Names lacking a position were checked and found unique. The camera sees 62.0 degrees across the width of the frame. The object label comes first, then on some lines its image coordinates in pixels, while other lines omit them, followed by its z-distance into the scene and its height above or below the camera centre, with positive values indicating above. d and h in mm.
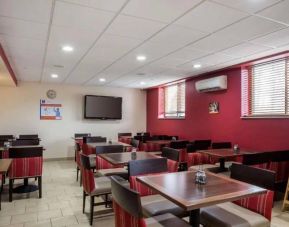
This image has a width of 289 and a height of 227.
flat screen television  8320 +508
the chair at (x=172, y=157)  3332 -554
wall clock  8000 +906
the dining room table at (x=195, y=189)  1746 -559
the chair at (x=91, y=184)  3125 -852
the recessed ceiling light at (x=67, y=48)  4031 +1242
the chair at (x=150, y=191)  2324 -745
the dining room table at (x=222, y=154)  3994 -534
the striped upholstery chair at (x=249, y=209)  2068 -828
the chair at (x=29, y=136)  7014 -453
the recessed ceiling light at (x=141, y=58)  4574 +1254
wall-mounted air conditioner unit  5492 +918
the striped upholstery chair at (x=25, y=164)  3986 -726
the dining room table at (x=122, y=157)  3338 -543
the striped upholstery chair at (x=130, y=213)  1545 -633
